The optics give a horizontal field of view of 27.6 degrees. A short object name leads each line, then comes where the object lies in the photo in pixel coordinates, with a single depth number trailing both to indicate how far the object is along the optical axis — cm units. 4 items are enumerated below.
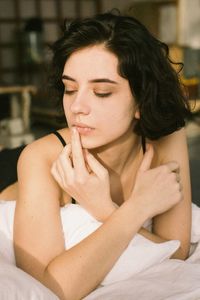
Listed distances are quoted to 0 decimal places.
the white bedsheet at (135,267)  94
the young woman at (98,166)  99
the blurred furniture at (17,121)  464
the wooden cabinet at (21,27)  685
